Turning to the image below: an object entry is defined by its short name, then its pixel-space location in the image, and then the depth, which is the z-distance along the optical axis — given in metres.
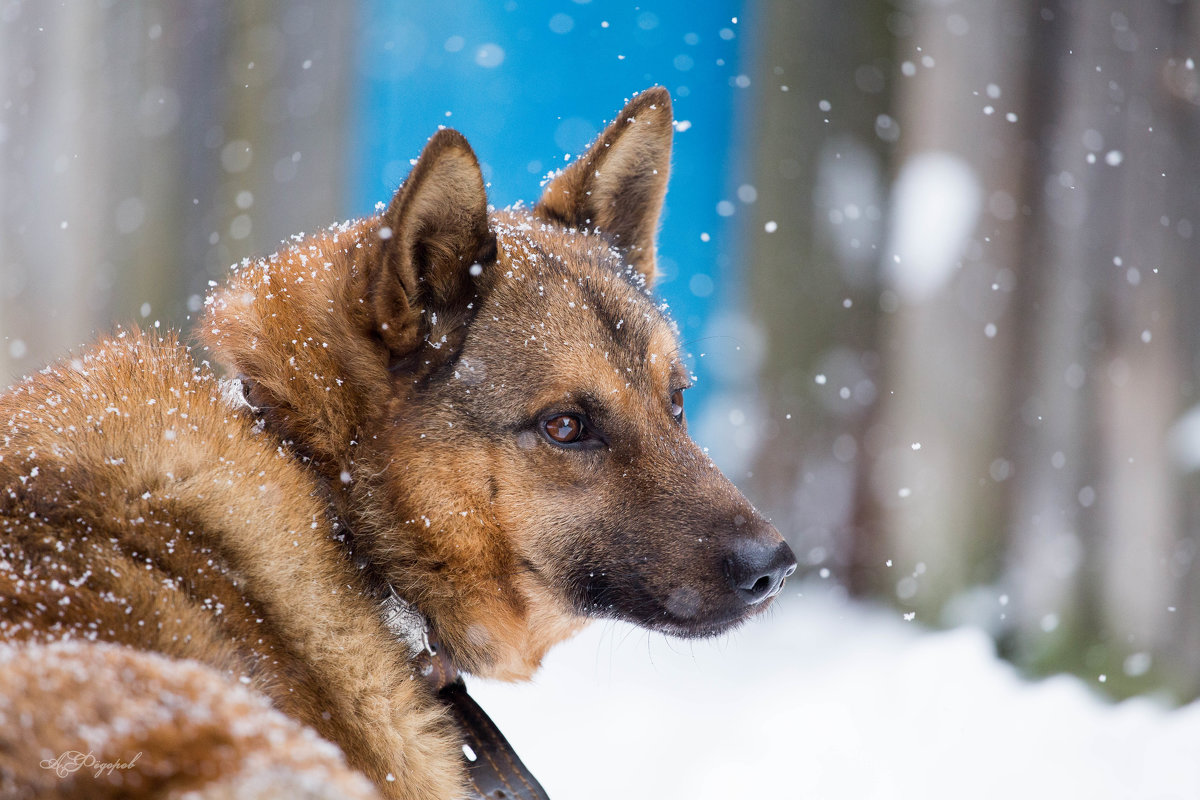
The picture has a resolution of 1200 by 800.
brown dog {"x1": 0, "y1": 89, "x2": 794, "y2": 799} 3.33
